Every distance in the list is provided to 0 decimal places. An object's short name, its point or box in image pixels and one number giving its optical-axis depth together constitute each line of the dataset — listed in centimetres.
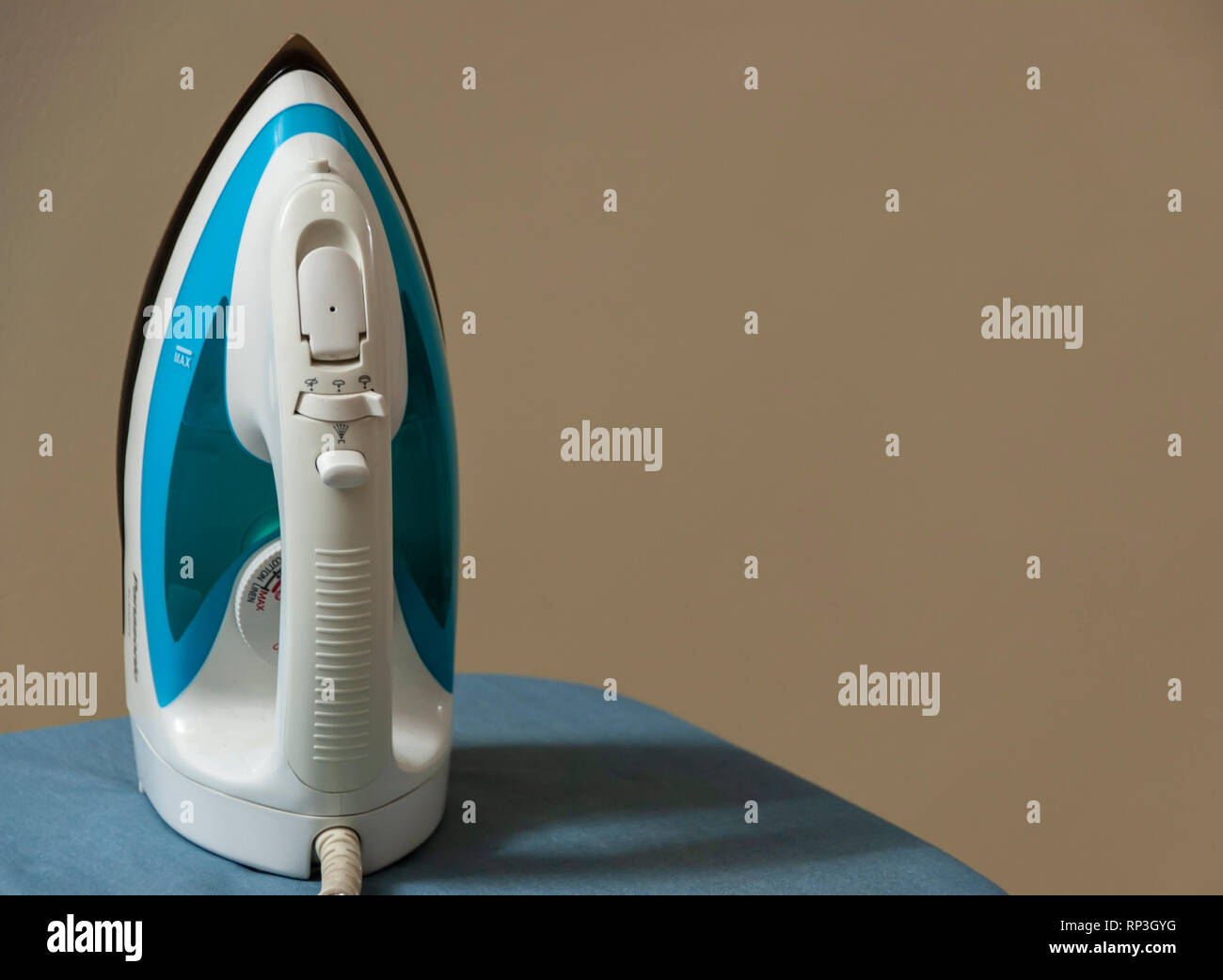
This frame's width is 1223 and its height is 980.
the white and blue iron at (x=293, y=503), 68
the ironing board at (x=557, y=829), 75
